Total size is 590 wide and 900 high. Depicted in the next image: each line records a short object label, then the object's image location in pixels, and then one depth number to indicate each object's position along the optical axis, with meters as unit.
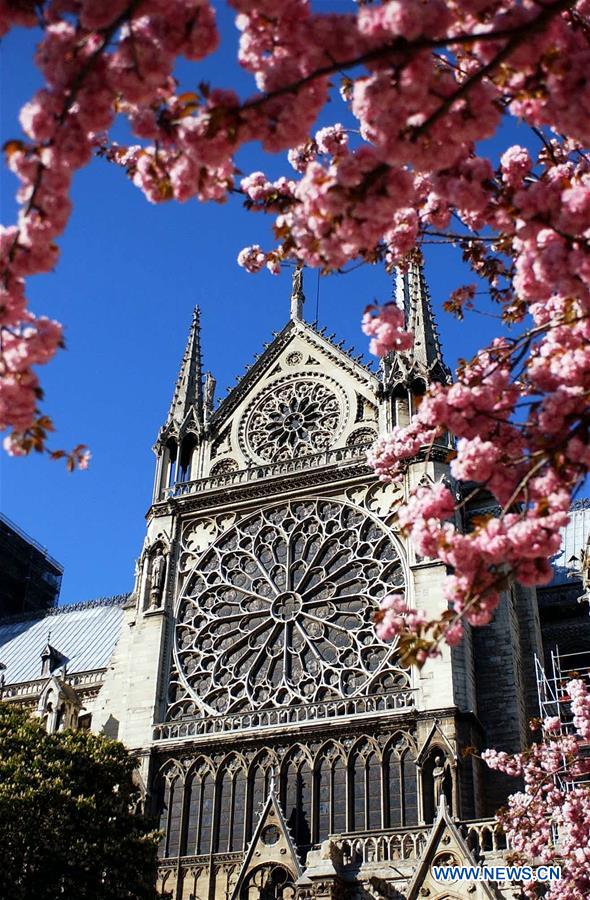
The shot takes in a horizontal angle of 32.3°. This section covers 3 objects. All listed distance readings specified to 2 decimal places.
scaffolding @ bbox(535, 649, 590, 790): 26.99
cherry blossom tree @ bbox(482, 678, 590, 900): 17.86
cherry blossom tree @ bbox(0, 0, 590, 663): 7.09
